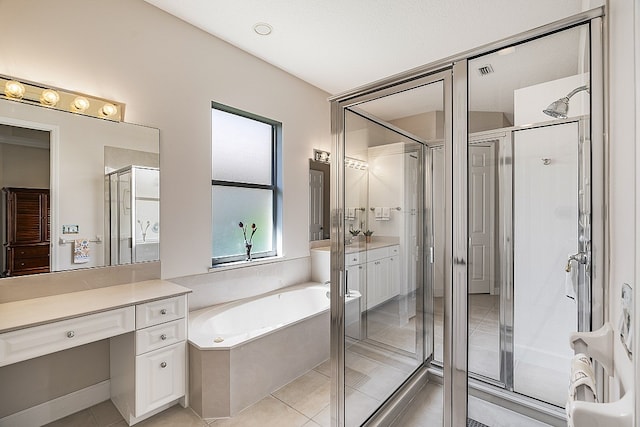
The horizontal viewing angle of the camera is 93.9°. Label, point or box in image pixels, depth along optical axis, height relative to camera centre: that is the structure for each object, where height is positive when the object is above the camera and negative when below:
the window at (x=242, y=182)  3.06 +0.33
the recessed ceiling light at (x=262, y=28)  2.64 +1.66
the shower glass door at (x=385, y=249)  1.83 -0.26
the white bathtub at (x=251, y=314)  2.13 -0.93
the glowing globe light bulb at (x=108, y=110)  2.16 +0.75
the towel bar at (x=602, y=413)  0.49 -0.35
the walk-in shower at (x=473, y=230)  1.26 -0.10
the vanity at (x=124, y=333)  1.53 -0.68
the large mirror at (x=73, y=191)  1.83 +0.15
